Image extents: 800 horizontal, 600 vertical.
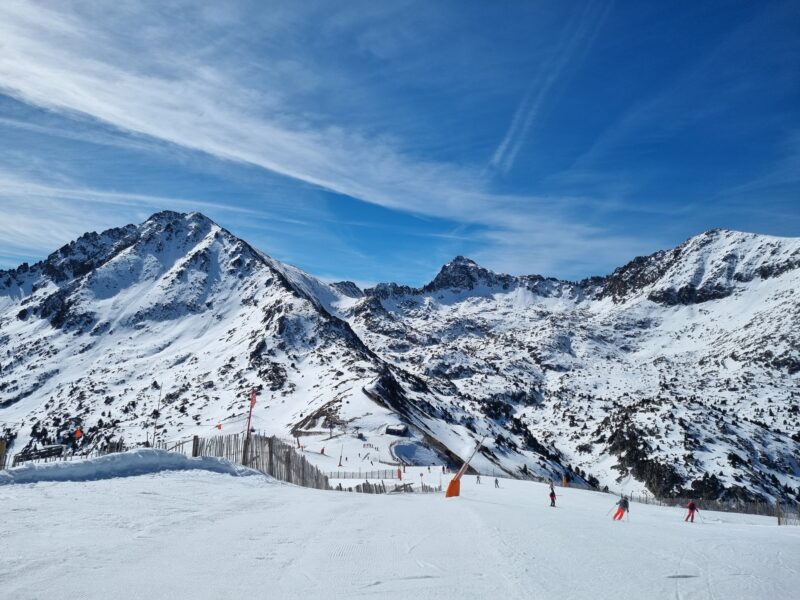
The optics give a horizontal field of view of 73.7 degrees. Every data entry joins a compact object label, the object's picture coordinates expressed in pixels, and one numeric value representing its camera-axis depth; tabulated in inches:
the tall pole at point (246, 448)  1039.6
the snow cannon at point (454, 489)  1000.0
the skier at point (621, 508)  1002.3
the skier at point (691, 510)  1316.4
